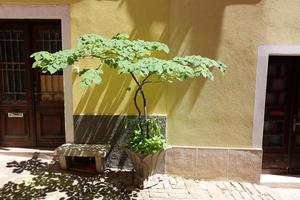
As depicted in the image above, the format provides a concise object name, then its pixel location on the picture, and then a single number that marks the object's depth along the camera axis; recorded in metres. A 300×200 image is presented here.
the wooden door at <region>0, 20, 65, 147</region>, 6.88
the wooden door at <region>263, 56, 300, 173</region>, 6.82
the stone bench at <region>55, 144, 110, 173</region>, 6.34
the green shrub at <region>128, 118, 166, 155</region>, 5.88
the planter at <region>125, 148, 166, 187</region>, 5.91
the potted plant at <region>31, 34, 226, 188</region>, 5.06
